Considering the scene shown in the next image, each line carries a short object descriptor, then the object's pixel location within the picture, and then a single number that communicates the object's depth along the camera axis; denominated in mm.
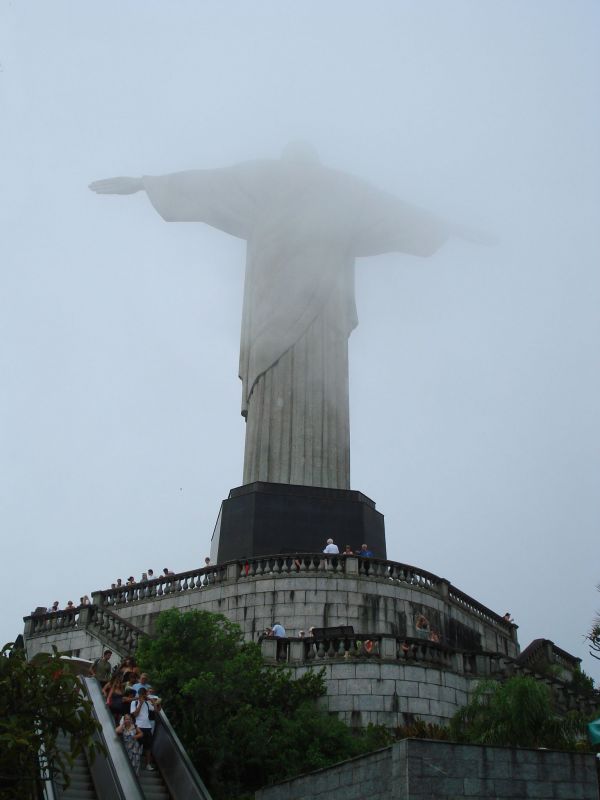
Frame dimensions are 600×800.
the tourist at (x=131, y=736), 14383
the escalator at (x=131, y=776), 13016
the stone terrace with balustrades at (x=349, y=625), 21172
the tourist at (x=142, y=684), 15823
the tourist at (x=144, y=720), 14938
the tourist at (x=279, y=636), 21734
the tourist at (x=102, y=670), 19912
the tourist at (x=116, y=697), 15836
